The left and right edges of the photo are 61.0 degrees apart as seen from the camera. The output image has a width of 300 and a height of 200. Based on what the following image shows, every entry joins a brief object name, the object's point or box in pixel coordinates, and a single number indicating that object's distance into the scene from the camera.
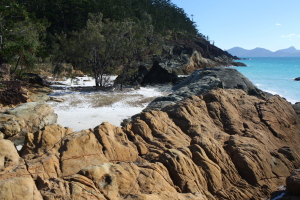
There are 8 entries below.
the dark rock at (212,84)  14.29
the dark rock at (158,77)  26.84
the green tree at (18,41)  16.70
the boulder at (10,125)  9.34
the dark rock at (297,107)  11.79
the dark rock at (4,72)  16.53
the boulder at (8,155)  5.54
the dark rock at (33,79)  20.81
